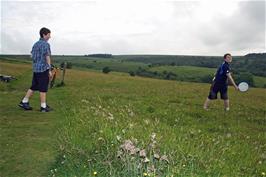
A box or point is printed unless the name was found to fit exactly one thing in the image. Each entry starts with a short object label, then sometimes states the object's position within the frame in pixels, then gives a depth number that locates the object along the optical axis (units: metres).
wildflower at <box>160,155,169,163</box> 3.39
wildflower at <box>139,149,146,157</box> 3.30
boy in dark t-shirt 8.84
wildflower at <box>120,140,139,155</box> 3.40
